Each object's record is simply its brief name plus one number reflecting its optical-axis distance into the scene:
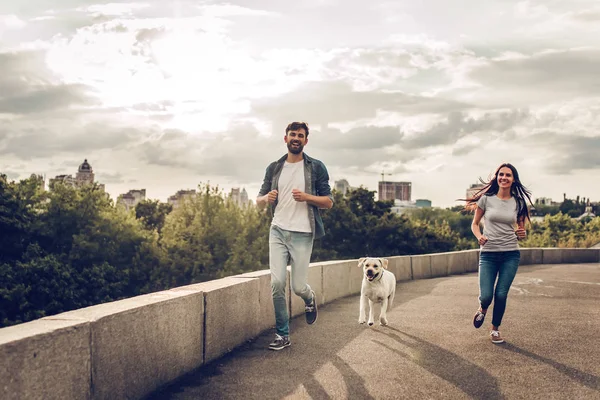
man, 6.59
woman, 7.22
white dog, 8.09
